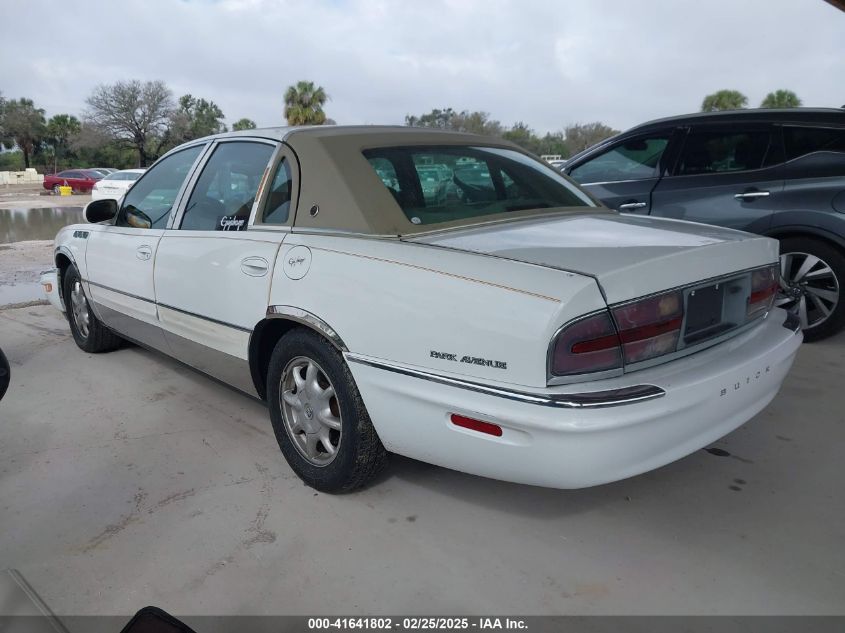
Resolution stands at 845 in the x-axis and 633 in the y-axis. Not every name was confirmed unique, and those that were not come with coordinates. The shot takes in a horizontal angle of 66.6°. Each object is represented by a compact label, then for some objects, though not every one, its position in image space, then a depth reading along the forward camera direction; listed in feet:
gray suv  14.19
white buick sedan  6.43
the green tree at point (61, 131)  165.48
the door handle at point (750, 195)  14.75
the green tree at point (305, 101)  130.74
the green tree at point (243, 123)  172.65
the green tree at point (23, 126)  157.82
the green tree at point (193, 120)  145.38
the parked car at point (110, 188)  60.75
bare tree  138.72
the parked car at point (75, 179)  89.76
